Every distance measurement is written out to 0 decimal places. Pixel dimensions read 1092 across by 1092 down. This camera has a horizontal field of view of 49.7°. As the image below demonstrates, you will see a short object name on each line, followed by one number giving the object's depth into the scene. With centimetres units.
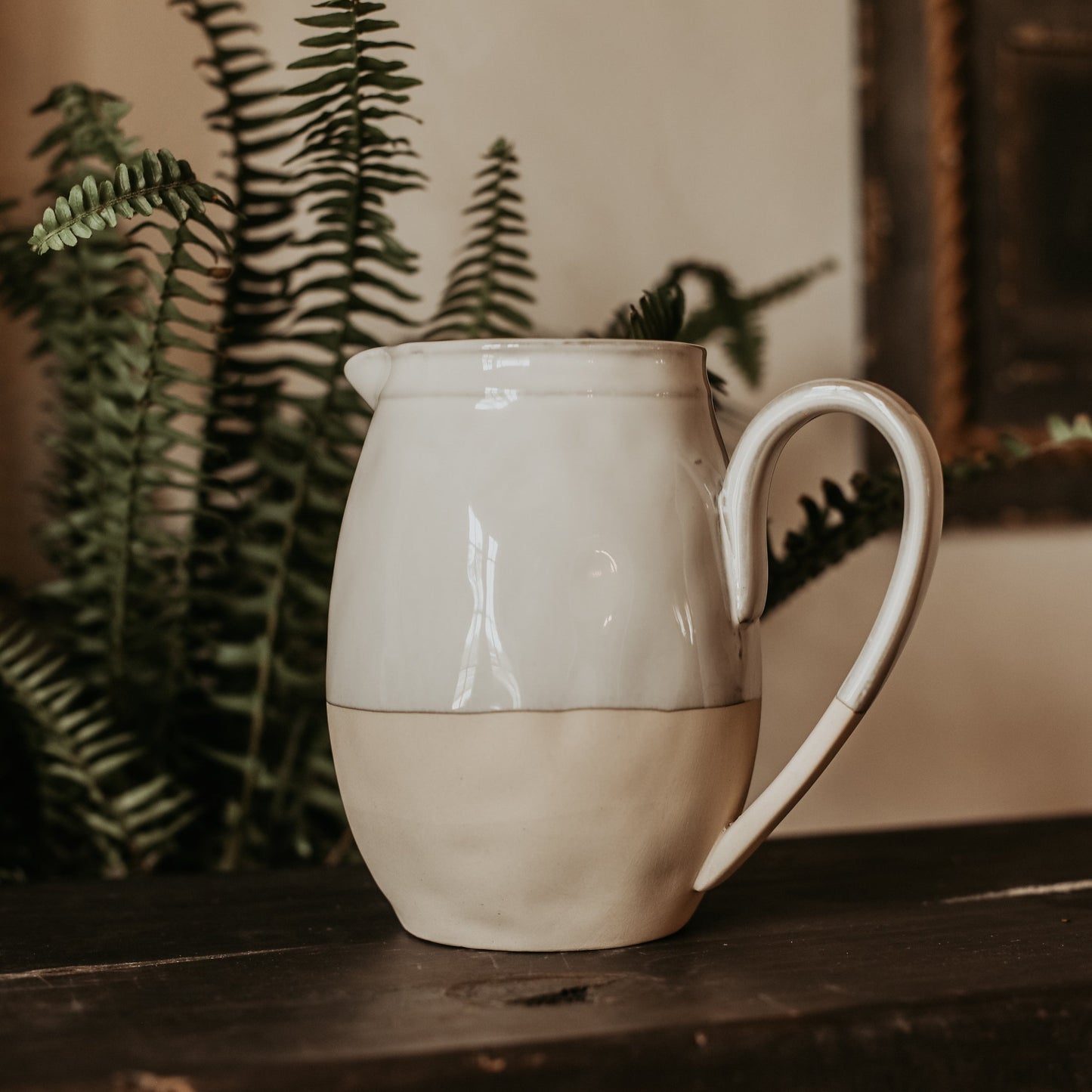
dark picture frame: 95
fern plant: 64
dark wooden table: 38
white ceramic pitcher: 46
